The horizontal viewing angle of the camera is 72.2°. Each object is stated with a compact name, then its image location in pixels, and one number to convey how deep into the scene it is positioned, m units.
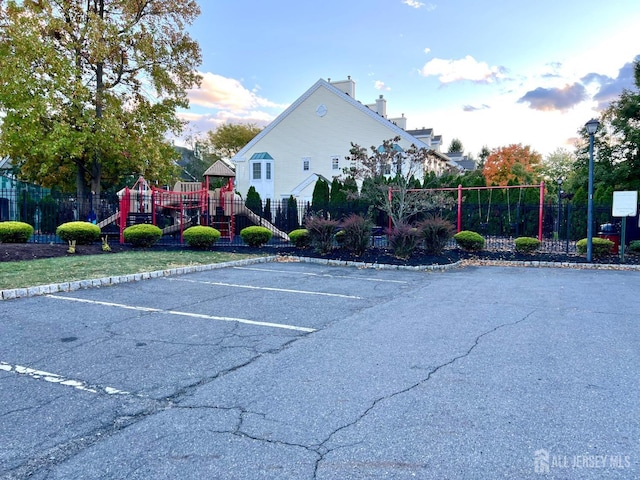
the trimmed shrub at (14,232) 13.21
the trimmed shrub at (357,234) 12.86
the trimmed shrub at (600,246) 13.44
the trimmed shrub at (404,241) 12.47
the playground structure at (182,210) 16.81
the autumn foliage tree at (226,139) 52.32
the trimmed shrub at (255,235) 15.18
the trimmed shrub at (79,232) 13.39
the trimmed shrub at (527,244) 13.78
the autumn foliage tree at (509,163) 37.22
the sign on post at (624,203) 12.33
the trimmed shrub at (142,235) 14.15
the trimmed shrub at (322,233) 13.11
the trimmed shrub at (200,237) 14.19
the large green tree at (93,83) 18.56
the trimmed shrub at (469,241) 14.10
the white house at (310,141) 28.98
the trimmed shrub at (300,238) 14.80
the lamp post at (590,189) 12.64
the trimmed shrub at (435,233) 12.87
